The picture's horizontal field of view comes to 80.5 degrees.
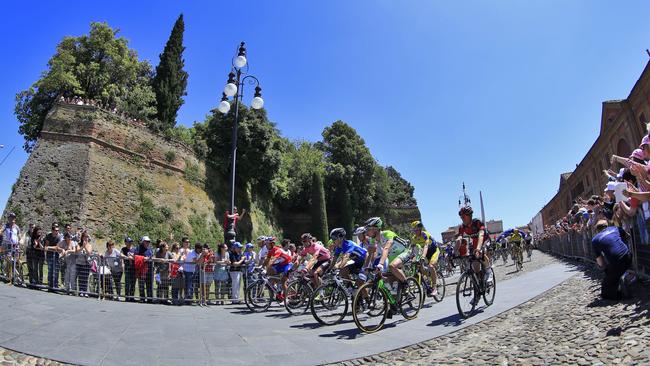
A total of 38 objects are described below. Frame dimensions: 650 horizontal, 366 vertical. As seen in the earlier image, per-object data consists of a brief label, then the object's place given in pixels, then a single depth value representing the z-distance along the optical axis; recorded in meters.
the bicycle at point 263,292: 9.42
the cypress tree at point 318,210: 42.59
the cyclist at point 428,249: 8.99
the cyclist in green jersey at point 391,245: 6.86
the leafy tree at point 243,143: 33.81
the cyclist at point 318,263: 8.31
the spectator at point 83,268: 9.83
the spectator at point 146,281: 9.88
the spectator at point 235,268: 10.89
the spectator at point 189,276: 10.22
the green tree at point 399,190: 58.24
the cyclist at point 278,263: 9.65
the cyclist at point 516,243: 16.43
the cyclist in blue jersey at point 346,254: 7.45
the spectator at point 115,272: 9.89
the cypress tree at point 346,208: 45.09
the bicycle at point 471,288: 6.71
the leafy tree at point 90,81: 28.52
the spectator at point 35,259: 10.28
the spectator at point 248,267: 11.38
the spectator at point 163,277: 10.08
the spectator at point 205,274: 10.28
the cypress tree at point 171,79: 34.47
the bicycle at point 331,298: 6.91
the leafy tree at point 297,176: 42.50
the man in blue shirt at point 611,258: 5.66
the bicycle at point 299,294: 8.40
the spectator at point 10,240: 10.85
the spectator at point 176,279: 10.16
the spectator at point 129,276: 9.94
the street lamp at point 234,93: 12.12
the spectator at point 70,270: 9.80
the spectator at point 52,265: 9.97
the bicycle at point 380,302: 6.30
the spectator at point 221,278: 10.72
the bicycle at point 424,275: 8.69
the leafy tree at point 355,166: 46.78
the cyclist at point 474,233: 7.02
